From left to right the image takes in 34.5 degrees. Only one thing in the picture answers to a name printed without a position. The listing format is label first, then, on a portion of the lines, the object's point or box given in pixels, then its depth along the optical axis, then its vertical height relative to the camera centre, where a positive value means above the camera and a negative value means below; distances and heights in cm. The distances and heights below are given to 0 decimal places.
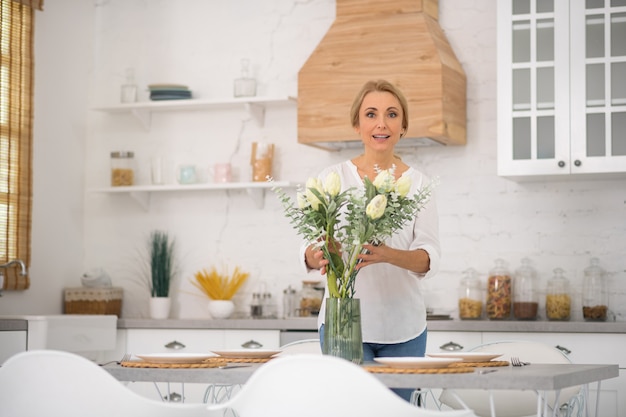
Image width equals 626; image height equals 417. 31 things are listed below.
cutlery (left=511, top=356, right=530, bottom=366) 248 -29
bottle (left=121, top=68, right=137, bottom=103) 543 +82
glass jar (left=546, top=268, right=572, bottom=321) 455 -24
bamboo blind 496 +54
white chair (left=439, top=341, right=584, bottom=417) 333 -50
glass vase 243 -21
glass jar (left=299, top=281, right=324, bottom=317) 492 -27
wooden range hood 455 +80
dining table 208 -29
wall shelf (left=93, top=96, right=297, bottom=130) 513 +72
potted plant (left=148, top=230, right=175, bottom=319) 523 -19
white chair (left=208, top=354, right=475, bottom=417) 190 -28
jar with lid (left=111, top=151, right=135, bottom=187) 541 +40
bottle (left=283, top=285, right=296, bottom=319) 505 -30
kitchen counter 416 -36
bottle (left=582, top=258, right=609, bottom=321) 448 -22
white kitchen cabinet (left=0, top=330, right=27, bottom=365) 432 -43
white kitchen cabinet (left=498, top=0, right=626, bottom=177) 436 +69
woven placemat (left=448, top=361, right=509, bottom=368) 231 -29
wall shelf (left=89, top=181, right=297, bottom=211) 511 +29
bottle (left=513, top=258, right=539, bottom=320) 458 -22
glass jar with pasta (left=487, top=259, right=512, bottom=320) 462 -24
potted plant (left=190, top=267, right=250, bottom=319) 511 -24
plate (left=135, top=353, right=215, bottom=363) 248 -28
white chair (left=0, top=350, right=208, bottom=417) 221 -33
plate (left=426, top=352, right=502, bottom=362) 247 -28
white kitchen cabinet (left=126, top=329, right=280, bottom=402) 466 -47
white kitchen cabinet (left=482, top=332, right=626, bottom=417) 410 -45
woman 282 -6
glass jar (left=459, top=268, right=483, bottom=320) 467 -25
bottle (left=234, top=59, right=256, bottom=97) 519 +80
